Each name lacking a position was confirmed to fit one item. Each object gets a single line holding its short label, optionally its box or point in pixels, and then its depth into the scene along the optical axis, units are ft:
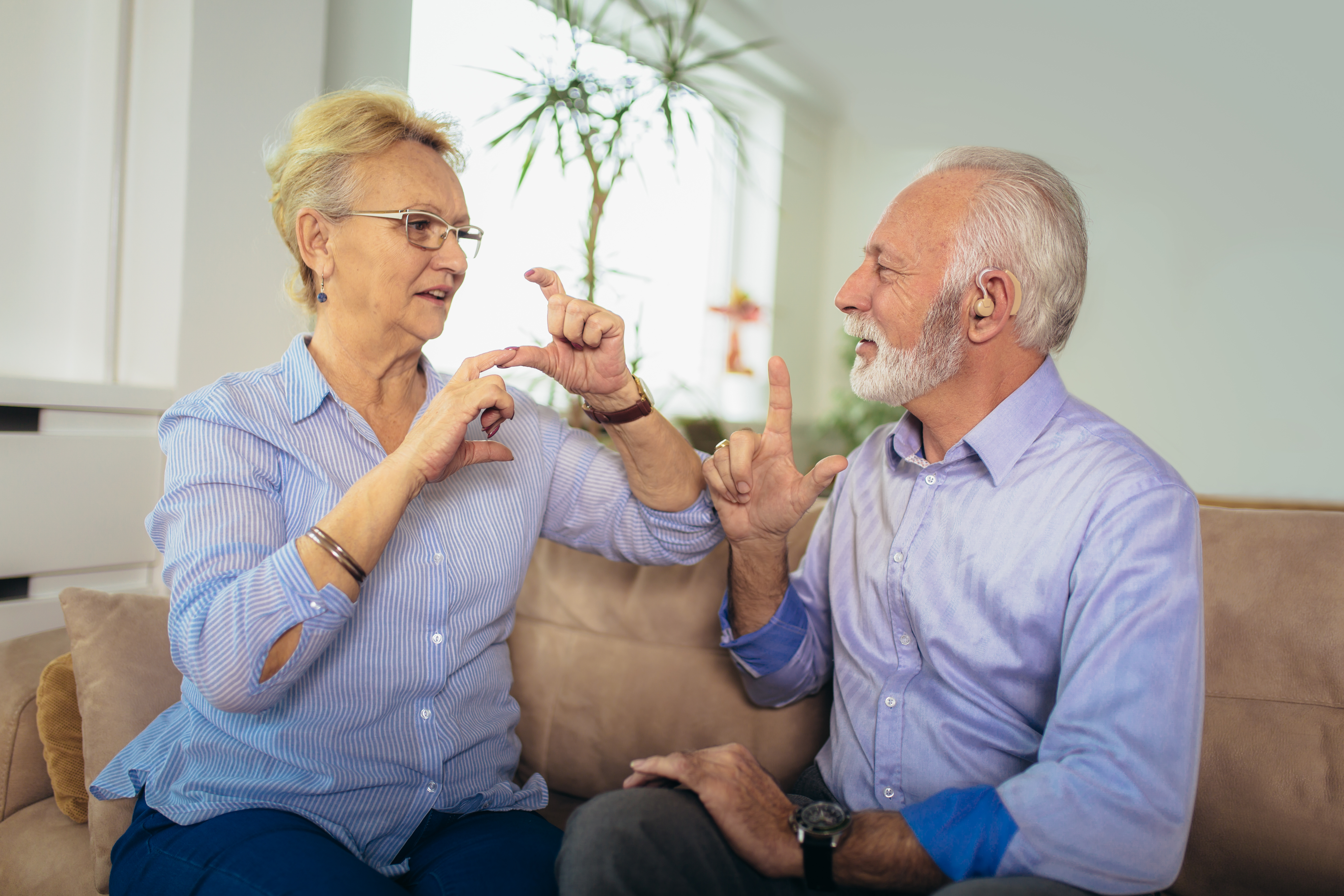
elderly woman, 3.38
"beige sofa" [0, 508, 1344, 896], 4.02
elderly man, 3.10
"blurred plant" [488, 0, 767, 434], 8.22
